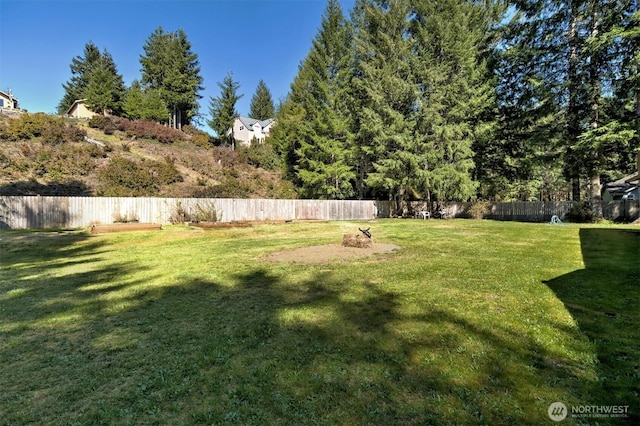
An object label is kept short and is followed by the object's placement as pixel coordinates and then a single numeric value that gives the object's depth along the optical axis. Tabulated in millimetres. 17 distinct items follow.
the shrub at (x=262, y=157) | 32719
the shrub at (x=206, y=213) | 17219
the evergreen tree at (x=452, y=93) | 21141
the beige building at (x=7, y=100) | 39069
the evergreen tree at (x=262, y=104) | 55312
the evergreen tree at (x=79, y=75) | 43531
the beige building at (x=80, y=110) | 37612
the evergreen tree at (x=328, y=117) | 24219
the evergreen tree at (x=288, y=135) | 29977
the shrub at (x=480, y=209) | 23984
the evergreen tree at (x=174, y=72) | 38756
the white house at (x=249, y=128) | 47344
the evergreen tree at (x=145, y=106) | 34188
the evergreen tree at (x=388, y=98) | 21859
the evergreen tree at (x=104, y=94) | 33781
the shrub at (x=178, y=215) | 16719
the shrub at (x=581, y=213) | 17844
